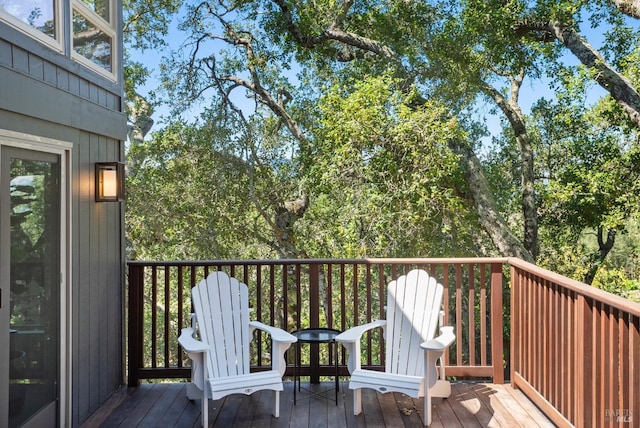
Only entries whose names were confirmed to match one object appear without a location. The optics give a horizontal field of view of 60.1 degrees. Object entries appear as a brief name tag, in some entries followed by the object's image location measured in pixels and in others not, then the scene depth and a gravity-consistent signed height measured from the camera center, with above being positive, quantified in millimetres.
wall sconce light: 3937 +250
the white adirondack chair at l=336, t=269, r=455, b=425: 3545 -883
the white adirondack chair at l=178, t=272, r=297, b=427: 3518 -877
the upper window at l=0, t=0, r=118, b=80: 3020 +1231
